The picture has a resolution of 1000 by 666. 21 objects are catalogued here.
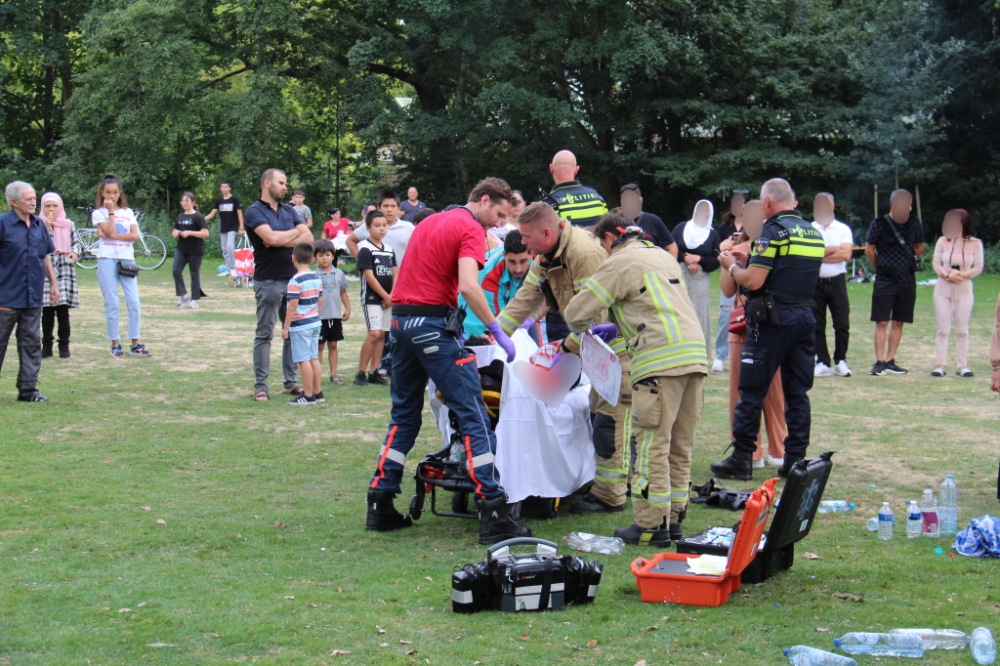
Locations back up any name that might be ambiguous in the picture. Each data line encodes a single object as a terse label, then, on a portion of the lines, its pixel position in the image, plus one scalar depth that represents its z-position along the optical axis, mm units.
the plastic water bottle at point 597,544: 5762
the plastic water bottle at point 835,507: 6723
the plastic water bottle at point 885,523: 6016
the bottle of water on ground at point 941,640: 4340
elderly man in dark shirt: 9664
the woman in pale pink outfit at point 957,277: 12289
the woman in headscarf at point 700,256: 12219
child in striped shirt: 10086
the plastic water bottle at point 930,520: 6125
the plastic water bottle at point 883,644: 4277
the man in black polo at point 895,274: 12430
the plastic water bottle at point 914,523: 6094
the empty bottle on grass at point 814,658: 4093
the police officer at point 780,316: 7359
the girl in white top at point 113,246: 12570
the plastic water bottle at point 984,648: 4188
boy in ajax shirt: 10961
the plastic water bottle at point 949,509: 6164
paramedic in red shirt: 5965
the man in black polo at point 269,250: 9930
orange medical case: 4793
